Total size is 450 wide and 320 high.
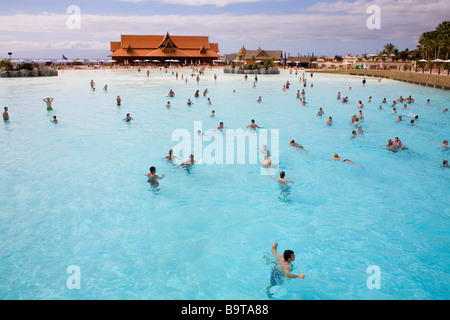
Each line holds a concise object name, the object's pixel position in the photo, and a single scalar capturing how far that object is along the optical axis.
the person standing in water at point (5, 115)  19.85
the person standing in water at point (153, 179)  10.38
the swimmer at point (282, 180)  10.15
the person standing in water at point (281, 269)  5.93
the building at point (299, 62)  95.12
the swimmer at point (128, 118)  20.16
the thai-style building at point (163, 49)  77.73
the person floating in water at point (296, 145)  15.04
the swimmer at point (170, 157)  12.77
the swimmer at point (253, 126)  18.35
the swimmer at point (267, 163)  12.59
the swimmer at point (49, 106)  22.47
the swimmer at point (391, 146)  14.87
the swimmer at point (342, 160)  12.96
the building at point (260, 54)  90.12
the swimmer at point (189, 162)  12.09
